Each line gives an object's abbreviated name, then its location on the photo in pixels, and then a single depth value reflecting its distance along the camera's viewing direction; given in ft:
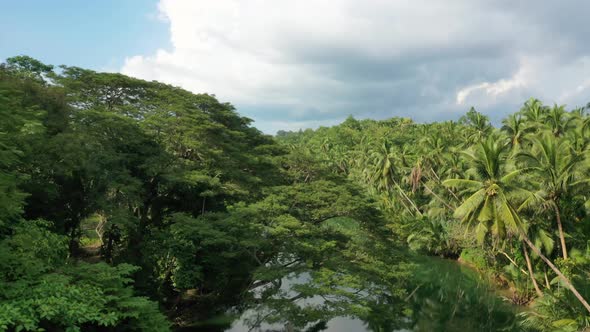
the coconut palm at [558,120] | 111.75
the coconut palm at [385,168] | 147.74
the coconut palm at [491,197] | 64.69
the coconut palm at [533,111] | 123.03
